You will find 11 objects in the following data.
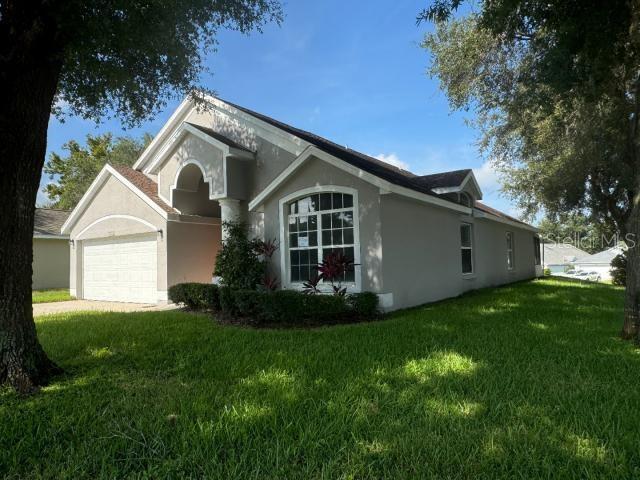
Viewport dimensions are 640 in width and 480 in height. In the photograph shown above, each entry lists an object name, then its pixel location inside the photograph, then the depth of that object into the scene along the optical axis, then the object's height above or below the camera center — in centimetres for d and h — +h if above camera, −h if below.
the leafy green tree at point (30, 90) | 476 +216
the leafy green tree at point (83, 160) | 3538 +939
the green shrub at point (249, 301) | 923 -90
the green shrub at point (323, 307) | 899 -105
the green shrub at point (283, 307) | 888 -100
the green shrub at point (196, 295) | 1068 -87
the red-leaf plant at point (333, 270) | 959 -26
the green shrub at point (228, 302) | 993 -96
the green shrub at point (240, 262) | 1104 +0
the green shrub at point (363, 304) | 935 -105
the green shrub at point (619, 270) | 2112 -98
